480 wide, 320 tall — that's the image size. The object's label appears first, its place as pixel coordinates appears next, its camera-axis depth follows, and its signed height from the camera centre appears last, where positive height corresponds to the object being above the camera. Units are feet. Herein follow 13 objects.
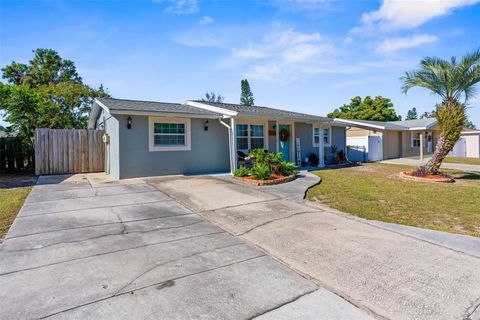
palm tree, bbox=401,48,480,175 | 33.22 +8.24
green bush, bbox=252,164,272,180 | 30.53 -2.19
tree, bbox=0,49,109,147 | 42.11 +14.17
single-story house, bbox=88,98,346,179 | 32.58 +2.57
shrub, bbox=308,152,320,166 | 50.21 -1.36
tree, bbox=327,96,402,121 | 134.31 +21.84
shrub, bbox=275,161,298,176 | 33.45 -1.99
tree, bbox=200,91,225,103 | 152.05 +32.20
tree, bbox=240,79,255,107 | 163.43 +36.33
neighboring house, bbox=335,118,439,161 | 65.27 +3.54
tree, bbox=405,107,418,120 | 294.37 +42.65
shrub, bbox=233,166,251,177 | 33.03 -2.33
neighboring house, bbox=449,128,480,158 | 81.10 +1.62
